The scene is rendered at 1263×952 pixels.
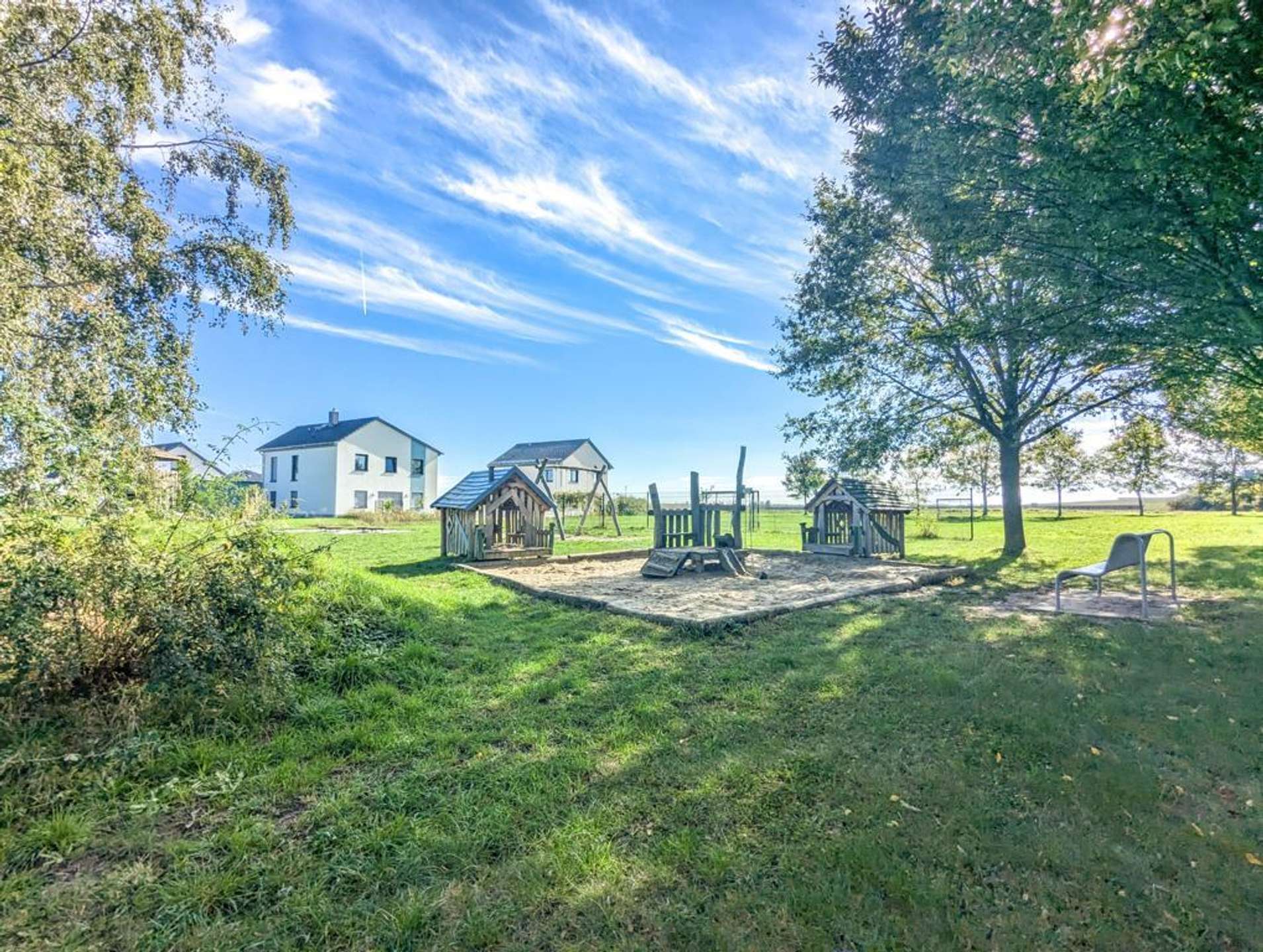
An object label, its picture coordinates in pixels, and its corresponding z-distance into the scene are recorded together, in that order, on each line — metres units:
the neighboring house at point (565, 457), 43.47
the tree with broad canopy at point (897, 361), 13.05
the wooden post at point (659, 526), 12.46
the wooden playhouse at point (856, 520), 13.50
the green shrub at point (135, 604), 3.28
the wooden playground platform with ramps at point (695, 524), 12.30
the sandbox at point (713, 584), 7.24
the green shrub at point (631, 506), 35.50
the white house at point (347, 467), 35.09
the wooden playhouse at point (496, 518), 12.32
